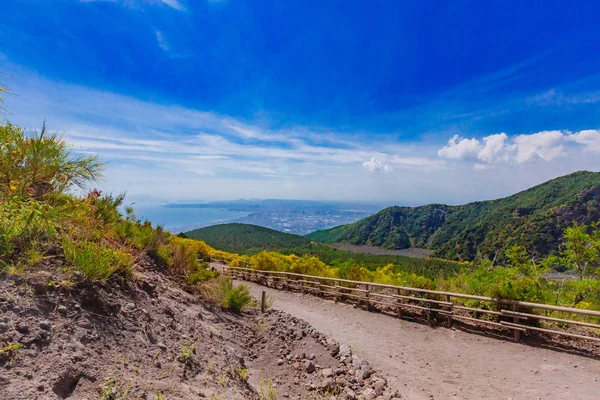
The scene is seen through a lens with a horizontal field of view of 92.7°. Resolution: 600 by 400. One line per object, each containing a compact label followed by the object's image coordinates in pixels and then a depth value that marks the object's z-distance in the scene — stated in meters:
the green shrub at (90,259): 3.51
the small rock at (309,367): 5.40
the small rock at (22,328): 2.52
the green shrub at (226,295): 7.75
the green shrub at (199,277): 7.75
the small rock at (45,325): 2.67
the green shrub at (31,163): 3.41
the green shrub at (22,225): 3.07
